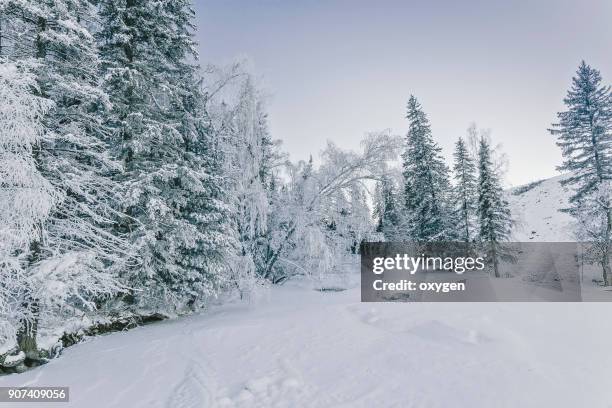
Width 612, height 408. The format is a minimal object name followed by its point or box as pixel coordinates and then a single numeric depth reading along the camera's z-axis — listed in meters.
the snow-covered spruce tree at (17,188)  6.09
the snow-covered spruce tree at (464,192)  25.36
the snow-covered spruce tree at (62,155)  6.87
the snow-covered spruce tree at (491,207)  22.55
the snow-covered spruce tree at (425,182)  25.19
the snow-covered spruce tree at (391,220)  32.00
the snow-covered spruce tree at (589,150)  18.09
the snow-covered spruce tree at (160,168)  10.14
